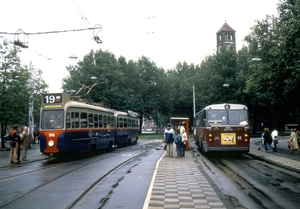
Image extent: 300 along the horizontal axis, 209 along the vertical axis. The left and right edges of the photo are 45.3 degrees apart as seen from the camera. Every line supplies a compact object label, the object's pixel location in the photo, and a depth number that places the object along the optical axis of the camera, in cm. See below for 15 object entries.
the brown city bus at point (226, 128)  1939
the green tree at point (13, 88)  3070
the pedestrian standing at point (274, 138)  2408
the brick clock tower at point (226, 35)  11137
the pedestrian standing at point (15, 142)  1827
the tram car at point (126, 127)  3023
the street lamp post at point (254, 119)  5878
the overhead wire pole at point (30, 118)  3553
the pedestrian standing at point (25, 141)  1959
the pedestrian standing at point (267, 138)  2399
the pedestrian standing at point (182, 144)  1959
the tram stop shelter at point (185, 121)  2395
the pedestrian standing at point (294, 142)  2194
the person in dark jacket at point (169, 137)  1909
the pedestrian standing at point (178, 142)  1847
